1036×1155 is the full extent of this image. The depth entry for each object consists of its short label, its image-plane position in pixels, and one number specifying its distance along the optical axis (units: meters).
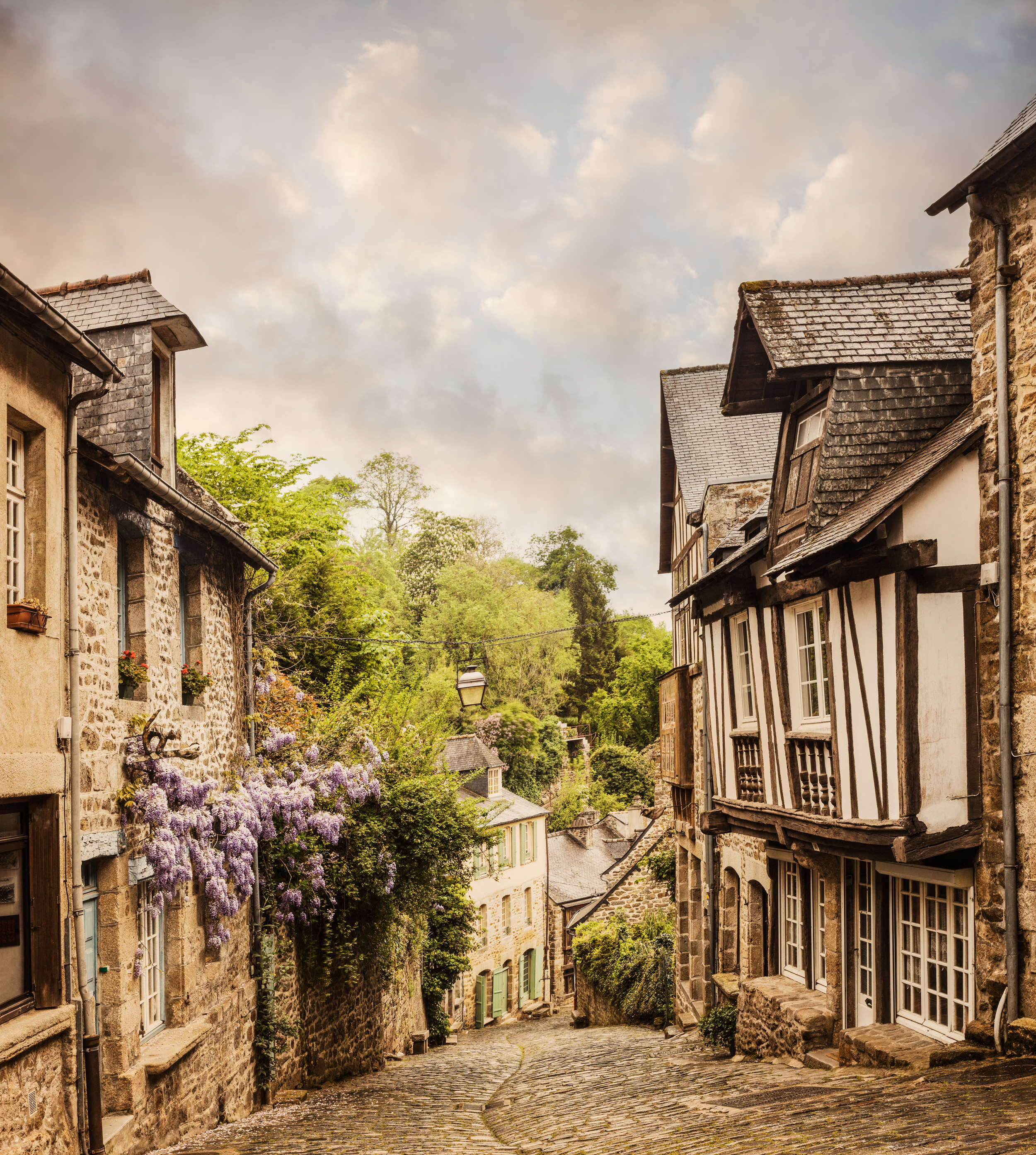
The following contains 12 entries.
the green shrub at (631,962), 17.69
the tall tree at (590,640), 48.69
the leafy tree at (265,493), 17.77
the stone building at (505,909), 27.34
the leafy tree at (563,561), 56.44
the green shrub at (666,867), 17.20
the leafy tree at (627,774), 41.78
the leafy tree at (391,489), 41.91
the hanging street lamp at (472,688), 11.89
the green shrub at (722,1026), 11.04
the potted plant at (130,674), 7.52
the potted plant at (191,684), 8.84
